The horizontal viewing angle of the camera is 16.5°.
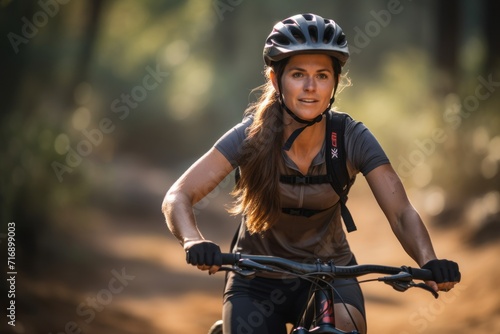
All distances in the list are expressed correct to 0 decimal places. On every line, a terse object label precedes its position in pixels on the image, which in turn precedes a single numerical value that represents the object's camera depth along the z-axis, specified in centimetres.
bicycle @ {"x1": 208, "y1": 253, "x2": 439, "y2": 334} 624
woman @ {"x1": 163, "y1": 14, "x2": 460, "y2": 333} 720
